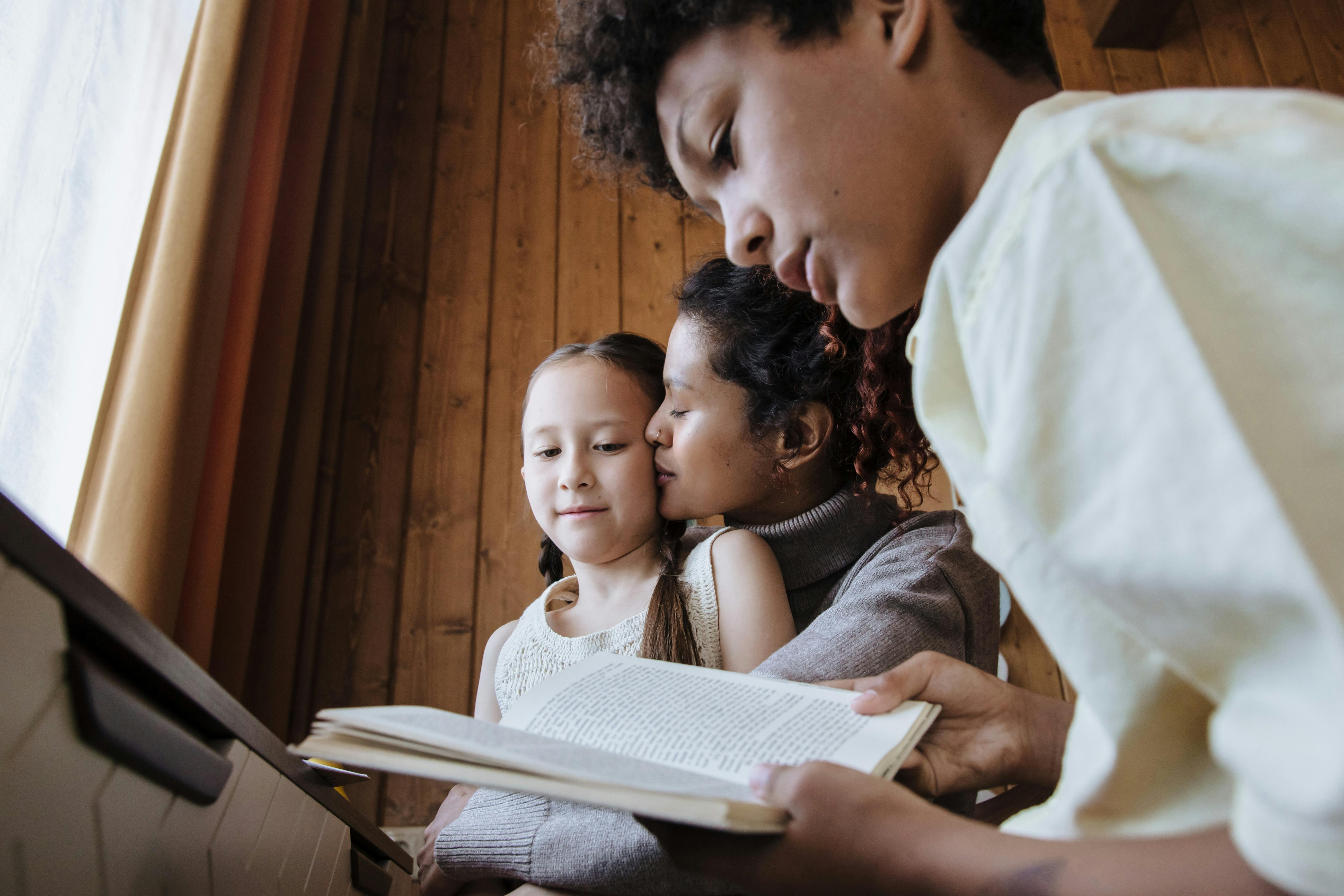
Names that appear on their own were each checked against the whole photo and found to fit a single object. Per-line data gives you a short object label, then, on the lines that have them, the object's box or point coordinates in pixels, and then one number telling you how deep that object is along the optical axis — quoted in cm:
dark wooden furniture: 42
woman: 106
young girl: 111
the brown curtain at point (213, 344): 114
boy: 32
